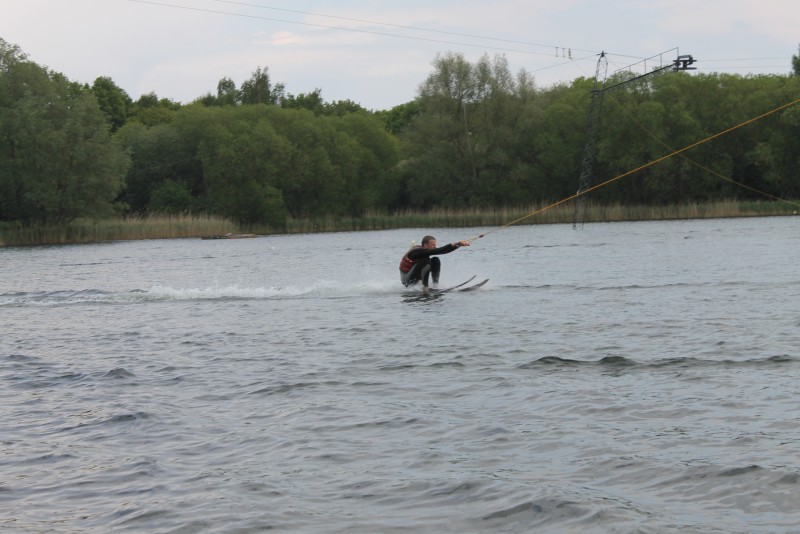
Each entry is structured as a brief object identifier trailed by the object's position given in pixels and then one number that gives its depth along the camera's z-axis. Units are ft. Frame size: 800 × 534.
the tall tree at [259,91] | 405.59
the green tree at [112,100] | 380.17
